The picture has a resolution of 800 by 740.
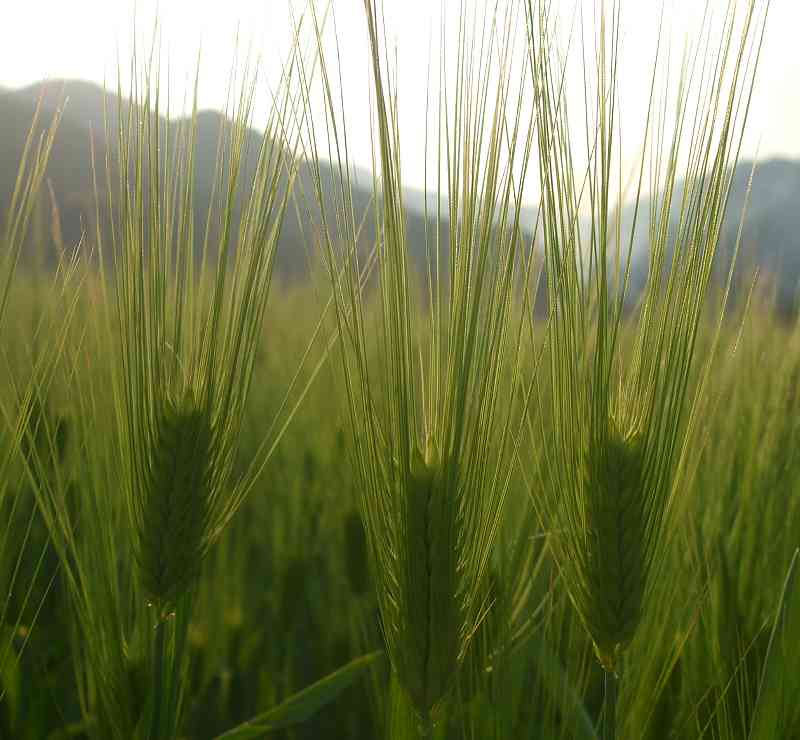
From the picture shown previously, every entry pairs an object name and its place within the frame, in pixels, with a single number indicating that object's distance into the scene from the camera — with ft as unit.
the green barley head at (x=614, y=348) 1.72
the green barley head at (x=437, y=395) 1.61
